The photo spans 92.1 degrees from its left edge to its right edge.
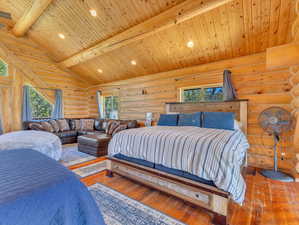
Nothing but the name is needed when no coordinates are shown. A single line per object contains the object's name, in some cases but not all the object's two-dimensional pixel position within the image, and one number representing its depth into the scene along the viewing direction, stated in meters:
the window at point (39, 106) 5.51
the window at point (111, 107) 6.29
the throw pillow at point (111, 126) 4.63
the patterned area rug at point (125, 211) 1.56
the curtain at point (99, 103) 6.52
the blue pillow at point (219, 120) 2.62
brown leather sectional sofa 4.54
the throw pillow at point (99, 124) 5.43
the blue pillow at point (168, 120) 3.27
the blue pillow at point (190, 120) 3.01
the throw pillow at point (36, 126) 4.40
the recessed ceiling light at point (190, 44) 3.44
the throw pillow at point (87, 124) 5.58
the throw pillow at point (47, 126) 4.61
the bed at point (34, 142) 2.48
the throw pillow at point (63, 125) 5.03
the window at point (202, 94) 3.82
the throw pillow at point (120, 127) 4.49
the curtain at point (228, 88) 3.33
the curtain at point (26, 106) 5.06
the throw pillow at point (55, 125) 4.81
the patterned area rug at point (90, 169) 2.73
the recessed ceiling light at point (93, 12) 3.34
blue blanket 0.67
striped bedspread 1.53
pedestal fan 2.57
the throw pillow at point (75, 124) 5.42
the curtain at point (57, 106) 5.82
